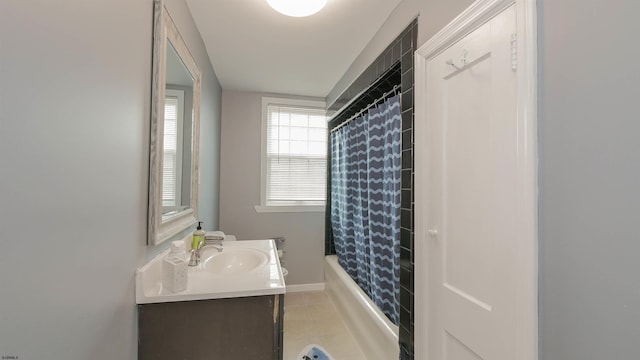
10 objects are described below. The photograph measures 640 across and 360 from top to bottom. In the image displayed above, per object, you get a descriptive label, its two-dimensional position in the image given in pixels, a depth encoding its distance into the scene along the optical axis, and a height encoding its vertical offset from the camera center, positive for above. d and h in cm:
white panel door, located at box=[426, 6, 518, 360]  92 -3
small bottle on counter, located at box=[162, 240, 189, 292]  113 -36
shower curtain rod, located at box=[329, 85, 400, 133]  199 +70
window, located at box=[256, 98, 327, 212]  334 +39
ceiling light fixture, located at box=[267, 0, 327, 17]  143 +96
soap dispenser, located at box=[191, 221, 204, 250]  162 -33
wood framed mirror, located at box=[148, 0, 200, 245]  117 +27
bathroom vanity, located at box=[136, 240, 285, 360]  110 -56
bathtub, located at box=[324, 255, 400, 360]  179 -103
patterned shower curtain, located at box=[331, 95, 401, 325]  186 -12
